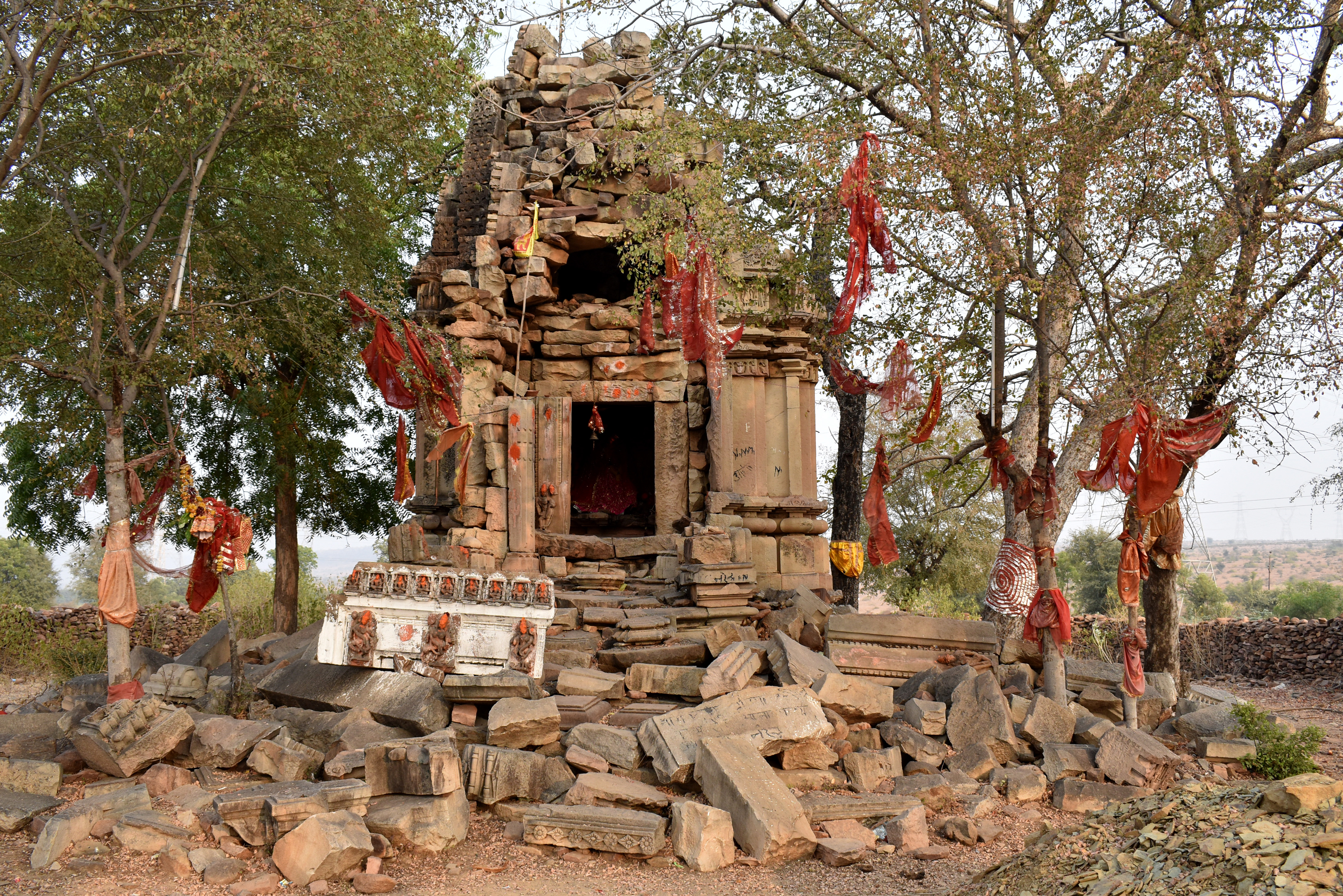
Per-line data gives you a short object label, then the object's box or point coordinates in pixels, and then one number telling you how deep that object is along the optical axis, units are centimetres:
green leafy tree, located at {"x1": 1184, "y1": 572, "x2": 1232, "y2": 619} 2766
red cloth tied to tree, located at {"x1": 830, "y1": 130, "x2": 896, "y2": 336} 882
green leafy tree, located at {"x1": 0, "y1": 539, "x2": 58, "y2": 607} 2911
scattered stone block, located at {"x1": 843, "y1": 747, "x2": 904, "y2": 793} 725
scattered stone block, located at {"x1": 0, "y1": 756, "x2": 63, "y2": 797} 692
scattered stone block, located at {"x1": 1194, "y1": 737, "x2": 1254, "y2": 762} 786
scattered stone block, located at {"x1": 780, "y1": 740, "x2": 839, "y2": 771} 725
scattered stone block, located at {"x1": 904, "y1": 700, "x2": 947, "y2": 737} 795
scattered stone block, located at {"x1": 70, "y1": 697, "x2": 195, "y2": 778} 709
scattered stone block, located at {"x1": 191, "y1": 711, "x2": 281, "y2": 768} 720
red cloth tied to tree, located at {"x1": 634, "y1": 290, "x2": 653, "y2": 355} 1204
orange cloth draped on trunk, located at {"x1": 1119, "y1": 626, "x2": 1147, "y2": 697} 820
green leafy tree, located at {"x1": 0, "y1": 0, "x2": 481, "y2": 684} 847
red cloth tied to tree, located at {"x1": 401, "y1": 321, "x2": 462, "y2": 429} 1011
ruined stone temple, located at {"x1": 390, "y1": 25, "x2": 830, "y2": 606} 1120
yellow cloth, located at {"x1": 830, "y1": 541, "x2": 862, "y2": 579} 1420
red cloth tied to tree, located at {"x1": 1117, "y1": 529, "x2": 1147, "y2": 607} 832
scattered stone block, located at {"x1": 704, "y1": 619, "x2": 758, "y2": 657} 905
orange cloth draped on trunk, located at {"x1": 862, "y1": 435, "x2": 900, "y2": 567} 1013
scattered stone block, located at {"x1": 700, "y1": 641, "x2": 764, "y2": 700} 793
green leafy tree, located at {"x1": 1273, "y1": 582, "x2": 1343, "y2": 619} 2577
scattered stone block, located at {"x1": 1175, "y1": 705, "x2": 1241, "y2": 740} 818
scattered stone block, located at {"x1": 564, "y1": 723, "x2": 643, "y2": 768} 709
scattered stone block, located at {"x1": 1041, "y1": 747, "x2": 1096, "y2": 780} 750
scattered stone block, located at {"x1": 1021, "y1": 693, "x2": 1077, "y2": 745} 792
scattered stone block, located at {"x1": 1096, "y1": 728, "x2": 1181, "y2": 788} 734
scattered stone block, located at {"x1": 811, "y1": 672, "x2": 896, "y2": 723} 783
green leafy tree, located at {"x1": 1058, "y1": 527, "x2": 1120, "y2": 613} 2691
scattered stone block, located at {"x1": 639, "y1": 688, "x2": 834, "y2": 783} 698
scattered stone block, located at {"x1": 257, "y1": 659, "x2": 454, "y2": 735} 748
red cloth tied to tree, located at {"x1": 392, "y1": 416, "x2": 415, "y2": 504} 1191
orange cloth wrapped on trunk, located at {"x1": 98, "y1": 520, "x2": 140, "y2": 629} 827
